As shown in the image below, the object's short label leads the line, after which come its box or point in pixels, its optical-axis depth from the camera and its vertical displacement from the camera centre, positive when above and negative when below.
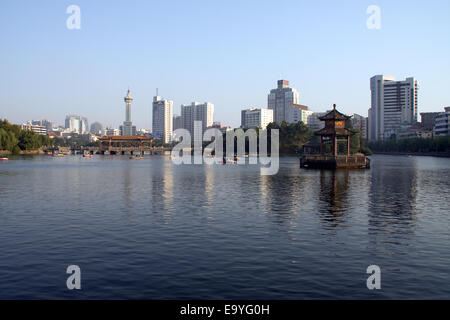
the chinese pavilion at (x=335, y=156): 89.69 -1.01
